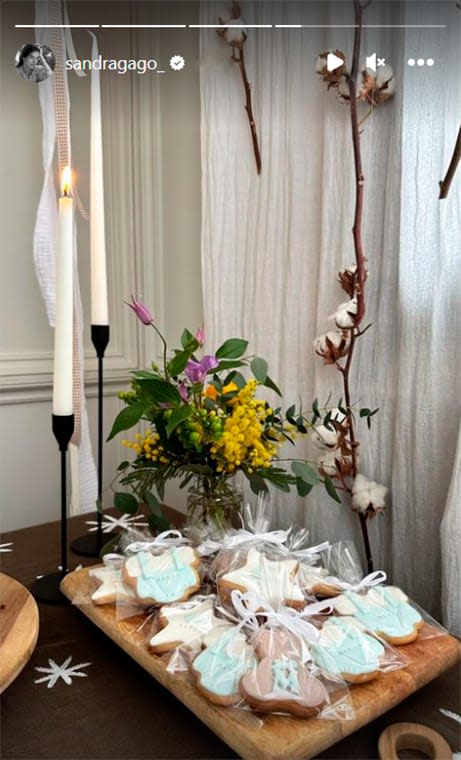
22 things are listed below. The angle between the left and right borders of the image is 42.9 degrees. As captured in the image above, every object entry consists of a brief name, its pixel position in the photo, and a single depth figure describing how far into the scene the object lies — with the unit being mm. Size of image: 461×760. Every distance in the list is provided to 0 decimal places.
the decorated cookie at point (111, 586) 546
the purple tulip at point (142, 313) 650
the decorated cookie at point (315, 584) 546
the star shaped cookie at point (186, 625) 478
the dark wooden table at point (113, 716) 434
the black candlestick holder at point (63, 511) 624
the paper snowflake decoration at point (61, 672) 510
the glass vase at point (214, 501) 632
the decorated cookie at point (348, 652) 437
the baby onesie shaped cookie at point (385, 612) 492
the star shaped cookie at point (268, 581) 506
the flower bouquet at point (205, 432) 604
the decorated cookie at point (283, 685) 402
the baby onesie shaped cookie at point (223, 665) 417
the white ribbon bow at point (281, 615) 457
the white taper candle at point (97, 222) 744
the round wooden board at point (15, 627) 434
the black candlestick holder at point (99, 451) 758
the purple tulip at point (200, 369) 633
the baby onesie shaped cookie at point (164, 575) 527
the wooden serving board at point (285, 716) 387
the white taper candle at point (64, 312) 611
